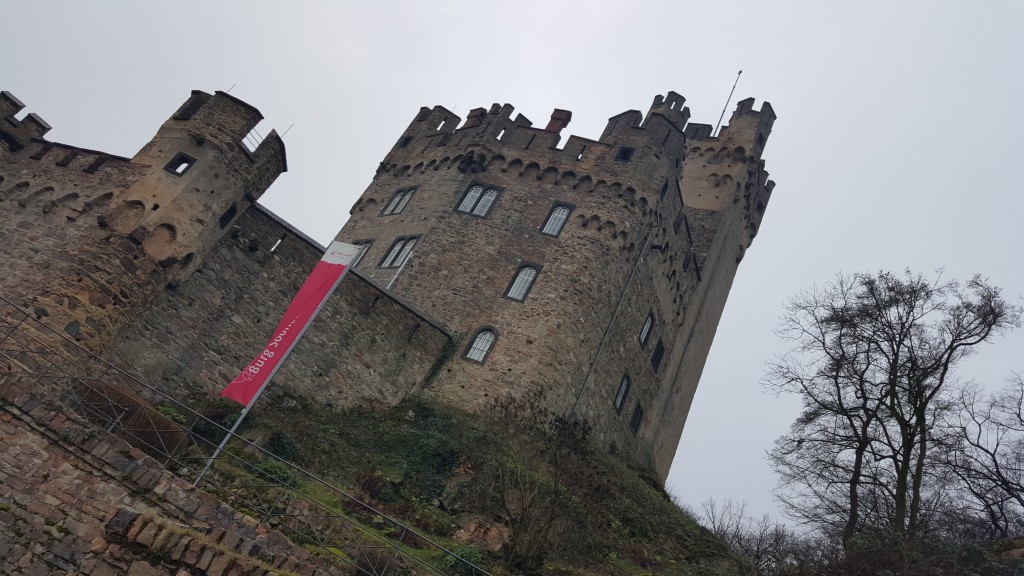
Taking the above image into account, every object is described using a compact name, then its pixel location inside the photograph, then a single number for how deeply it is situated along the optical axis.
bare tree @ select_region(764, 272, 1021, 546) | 19.81
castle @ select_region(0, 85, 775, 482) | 15.37
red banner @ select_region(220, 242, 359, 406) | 13.48
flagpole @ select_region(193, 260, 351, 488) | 10.73
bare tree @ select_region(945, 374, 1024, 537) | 20.53
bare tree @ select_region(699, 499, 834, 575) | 16.94
